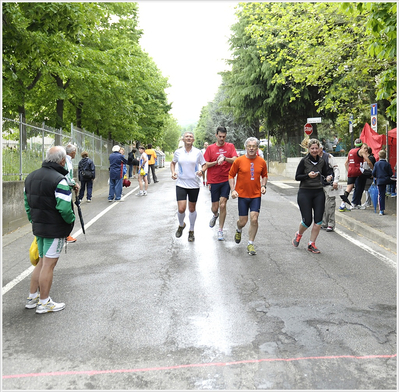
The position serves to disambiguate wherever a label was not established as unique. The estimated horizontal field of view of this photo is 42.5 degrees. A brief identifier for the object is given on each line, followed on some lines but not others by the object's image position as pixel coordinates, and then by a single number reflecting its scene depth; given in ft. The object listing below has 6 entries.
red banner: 48.37
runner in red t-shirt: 30.27
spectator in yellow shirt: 73.82
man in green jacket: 16.98
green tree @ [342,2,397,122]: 23.82
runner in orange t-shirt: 27.17
